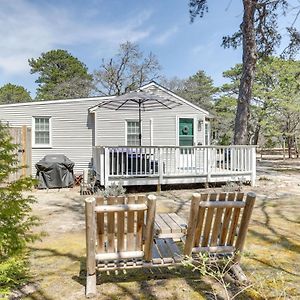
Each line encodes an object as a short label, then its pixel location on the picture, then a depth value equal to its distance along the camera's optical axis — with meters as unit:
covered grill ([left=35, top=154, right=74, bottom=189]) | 9.80
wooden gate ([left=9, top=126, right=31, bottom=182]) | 9.81
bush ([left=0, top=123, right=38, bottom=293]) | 2.71
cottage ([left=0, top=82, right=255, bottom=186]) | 9.35
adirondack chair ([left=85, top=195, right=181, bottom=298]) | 2.69
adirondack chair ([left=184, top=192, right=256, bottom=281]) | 2.82
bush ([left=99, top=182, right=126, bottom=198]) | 7.12
